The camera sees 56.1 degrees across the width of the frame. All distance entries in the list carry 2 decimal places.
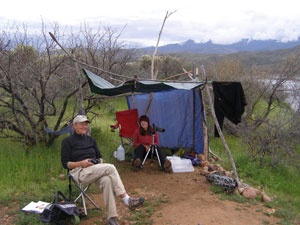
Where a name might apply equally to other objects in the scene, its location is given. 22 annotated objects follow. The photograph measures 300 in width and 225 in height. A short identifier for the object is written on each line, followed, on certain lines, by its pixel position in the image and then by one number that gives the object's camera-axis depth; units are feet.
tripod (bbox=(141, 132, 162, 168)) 17.66
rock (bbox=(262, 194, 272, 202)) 13.66
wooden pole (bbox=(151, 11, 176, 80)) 21.53
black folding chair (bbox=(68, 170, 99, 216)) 11.20
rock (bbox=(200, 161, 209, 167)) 18.94
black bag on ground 9.89
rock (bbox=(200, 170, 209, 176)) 17.05
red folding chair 20.86
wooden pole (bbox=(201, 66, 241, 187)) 15.26
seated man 10.70
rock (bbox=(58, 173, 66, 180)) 15.11
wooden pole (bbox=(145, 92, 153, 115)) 22.35
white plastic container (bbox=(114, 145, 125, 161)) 19.17
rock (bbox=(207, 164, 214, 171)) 18.01
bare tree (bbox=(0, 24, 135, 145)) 17.15
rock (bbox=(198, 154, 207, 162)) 19.80
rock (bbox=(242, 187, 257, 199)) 13.87
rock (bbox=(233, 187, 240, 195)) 14.07
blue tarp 20.53
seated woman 17.60
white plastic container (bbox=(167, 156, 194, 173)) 17.69
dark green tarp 15.44
